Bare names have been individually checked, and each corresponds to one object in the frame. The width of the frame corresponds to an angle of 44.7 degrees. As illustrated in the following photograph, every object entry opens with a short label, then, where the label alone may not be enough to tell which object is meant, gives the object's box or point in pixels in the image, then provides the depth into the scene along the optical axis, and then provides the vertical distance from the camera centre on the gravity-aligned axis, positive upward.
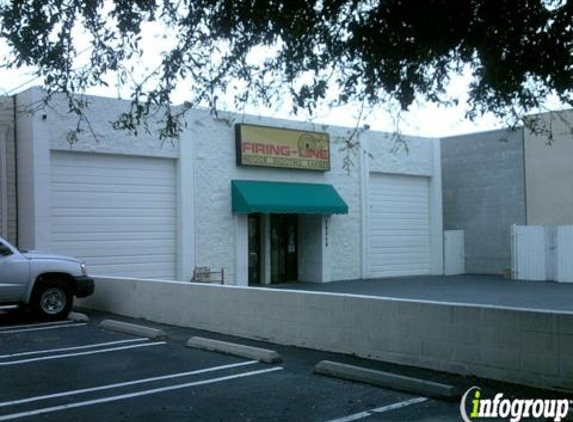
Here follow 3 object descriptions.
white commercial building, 18.38 +0.76
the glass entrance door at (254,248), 23.31 -0.86
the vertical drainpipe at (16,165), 18.33 +1.60
